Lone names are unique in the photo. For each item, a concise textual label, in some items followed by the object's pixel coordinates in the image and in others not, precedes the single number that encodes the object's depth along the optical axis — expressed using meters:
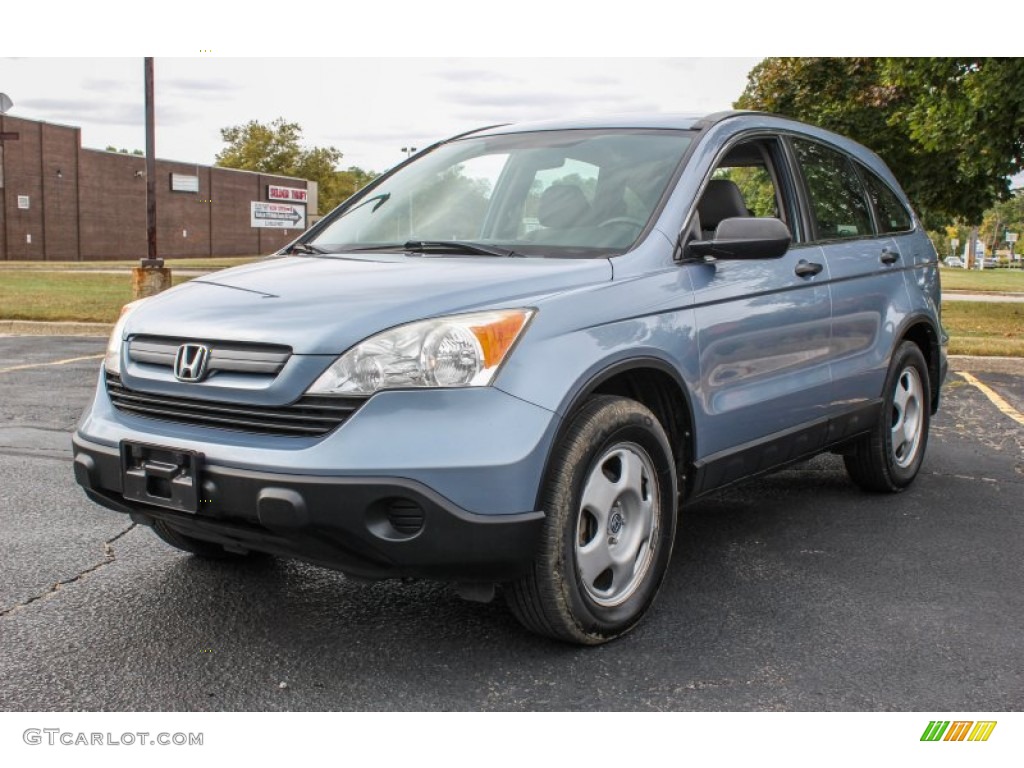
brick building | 57.12
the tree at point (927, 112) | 17.08
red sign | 76.44
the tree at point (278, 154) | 79.69
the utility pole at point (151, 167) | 15.05
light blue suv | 3.07
